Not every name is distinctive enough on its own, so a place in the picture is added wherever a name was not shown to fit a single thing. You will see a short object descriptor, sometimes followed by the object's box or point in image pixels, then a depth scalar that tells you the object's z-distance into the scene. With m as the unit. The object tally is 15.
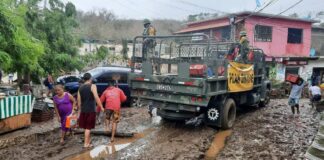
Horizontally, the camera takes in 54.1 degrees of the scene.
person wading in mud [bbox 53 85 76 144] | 7.29
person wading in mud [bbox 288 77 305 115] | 11.65
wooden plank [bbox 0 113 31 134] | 7.89
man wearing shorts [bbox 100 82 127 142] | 7.64
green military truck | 8.02
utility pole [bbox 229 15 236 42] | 20.35
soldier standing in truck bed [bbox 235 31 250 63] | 9.81
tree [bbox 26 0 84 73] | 14.87
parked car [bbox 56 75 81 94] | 12.11
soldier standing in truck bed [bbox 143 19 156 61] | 9.37
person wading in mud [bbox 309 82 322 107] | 13.92
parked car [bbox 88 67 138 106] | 12.08
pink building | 23.73
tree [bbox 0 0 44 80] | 8.76
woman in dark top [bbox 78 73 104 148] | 6.89
